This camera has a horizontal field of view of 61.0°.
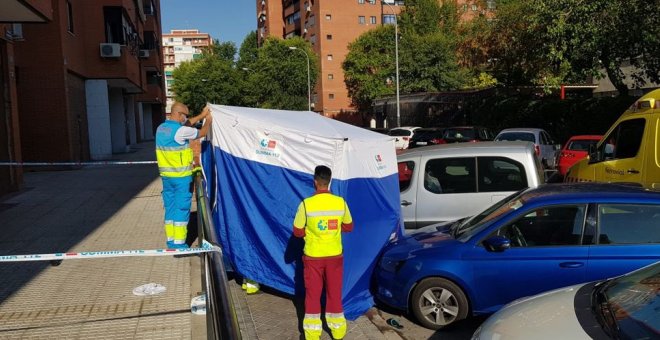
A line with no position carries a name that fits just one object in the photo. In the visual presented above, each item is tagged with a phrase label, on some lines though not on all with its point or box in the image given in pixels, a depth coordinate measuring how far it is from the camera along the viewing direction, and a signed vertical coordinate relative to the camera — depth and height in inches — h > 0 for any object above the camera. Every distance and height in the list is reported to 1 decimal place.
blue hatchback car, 197.3 -50.9
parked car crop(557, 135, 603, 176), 629.5 -44.5
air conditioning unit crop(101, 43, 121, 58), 930.1 +124.6
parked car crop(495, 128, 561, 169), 699.7 -32.4
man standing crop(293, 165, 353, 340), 194.1 -45.7
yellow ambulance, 312.7 -23.2
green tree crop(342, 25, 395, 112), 2402.8 +242.3
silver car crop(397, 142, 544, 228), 298.2 -34.9
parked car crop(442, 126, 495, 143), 900.6 -31.8
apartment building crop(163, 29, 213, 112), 6697.8 +946.0
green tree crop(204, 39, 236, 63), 3304.6 +433.5
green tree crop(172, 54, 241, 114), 2625.5 +181.0
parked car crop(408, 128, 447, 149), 991.6 -38.0
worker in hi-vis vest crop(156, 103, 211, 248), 256.5 -21.3
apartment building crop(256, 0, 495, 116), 2829.7 +442.5
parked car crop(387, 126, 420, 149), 1151.6 -38.2
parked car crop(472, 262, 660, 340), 114.8 -45.7
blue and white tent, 231.5 -30.7
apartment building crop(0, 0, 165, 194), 509.4 +69.0
